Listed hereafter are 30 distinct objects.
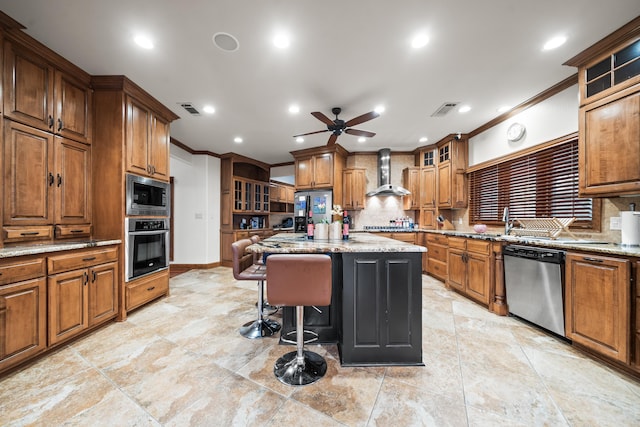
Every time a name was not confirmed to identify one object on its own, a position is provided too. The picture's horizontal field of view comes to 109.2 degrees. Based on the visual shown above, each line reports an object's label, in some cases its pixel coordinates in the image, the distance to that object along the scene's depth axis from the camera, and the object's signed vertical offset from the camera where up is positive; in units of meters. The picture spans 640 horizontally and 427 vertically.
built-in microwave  2.67 +0.23
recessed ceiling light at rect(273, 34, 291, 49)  1.99 +1.56
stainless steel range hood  5.15 +0.98
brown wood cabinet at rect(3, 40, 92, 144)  1.93 +1.15
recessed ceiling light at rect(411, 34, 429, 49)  1.98 +1.55
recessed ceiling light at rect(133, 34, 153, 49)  2.01 +1.56
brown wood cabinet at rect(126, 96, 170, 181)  2.69 +0.94
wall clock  3.19 +1.19
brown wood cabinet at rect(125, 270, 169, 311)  2.66 -0.95
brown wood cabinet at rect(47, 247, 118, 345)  1.93 -0.72
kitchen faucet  3.10 -0.09
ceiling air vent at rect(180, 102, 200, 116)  3.17 +1.54
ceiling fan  2.84 +1.22
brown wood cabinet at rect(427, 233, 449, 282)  3.94 -0.76
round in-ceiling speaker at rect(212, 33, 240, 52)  1.98 +1.56
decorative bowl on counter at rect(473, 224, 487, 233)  3.47 -0.21
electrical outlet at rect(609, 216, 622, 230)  2.22 -0.09
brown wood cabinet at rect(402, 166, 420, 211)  5.13 +0.66
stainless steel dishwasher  2.15 -0.73
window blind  2.56 +0.35
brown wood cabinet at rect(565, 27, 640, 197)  1.89 +0.89
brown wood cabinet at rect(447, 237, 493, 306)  2.87 -0.74
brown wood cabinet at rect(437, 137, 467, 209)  4.30 +0.77
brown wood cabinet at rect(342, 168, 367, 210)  5.24 +0.59
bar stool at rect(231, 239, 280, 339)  2.16 -0.60
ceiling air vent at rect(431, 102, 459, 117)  3.17 +1.53
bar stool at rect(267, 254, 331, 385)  1.48 -0.43
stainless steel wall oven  2.65 -0.40
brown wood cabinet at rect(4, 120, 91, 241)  1.94 +0.34
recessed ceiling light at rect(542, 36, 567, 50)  2.01 +1.55
